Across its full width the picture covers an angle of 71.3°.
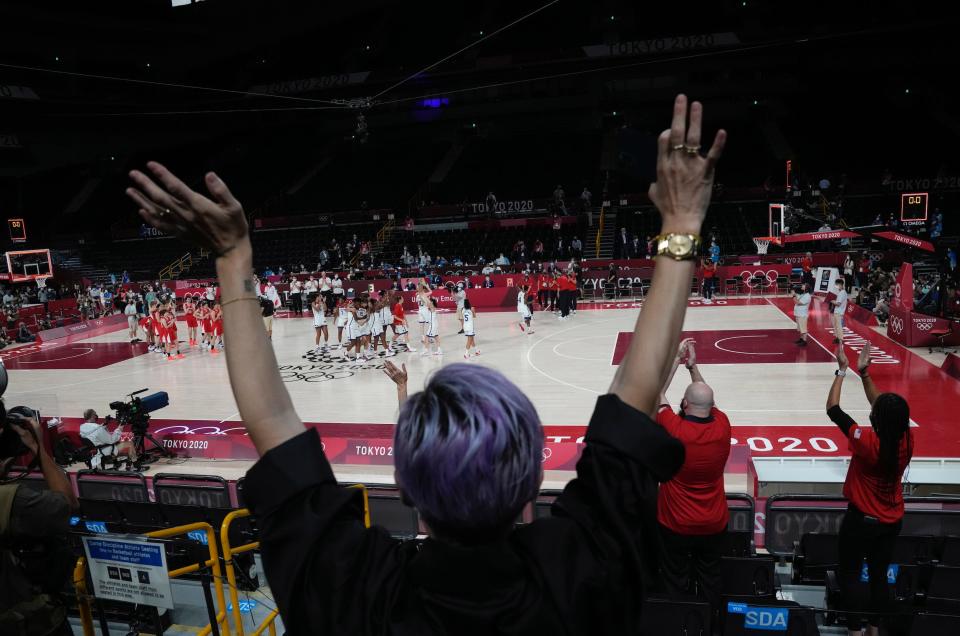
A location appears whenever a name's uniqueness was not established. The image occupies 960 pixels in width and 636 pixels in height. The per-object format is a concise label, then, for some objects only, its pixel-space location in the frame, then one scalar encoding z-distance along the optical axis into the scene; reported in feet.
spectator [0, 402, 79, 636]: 8.96
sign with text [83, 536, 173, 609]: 13.20
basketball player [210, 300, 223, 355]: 70.44
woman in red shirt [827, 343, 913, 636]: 14.53
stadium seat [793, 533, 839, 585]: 18.01
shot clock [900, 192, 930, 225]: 63.93
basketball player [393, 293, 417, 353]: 63.77
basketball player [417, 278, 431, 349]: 60.70
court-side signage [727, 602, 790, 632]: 12.70
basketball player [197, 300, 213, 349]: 70.12
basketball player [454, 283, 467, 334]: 66.78
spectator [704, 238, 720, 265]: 95.25
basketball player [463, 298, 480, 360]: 59.21
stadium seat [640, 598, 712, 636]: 12.41
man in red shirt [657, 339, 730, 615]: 14.93
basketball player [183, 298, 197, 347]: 70.85
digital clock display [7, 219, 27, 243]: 130.31
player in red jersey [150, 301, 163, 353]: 67.87
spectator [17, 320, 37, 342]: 85.92
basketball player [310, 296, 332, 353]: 65.46
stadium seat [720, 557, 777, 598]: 15.92
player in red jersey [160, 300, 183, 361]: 67.41
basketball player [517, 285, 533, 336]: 67.87
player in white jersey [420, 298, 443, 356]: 60.75
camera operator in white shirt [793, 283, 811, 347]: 54.03
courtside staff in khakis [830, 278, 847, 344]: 53.12
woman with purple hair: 4.04
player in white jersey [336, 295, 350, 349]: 62.85
